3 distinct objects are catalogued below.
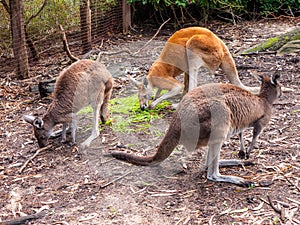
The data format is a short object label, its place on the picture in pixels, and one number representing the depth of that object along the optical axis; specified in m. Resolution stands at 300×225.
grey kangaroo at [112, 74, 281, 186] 3.35
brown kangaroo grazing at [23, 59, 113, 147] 4.55
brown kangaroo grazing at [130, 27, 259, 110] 5.42
